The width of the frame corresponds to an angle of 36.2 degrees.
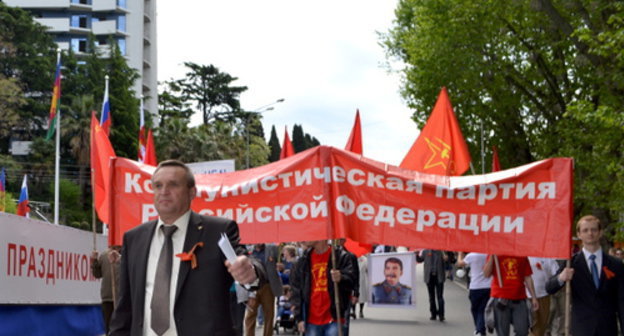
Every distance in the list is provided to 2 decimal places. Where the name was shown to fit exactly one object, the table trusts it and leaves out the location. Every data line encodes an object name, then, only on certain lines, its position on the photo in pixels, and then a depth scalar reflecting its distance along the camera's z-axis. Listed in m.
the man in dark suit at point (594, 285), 7.65
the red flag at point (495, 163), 14.91
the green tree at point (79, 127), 63.41
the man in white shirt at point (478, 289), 14.51
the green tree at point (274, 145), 117.69
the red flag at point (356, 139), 14.42
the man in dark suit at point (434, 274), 18.98
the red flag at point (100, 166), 12.33
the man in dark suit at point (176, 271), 4.36
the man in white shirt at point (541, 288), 12.45
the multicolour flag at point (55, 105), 27.80
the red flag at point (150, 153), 18.83
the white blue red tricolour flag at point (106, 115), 22.39
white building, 87.19
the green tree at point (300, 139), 137.12
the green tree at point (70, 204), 60.40
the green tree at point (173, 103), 91.44
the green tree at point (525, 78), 23.05
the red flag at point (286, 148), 19.11
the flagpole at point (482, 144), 35.08
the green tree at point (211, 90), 91.75
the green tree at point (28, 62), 66.06
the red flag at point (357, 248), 11.77
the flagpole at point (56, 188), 32.83
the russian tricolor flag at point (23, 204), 27.11
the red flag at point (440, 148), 13.37
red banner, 8.20
